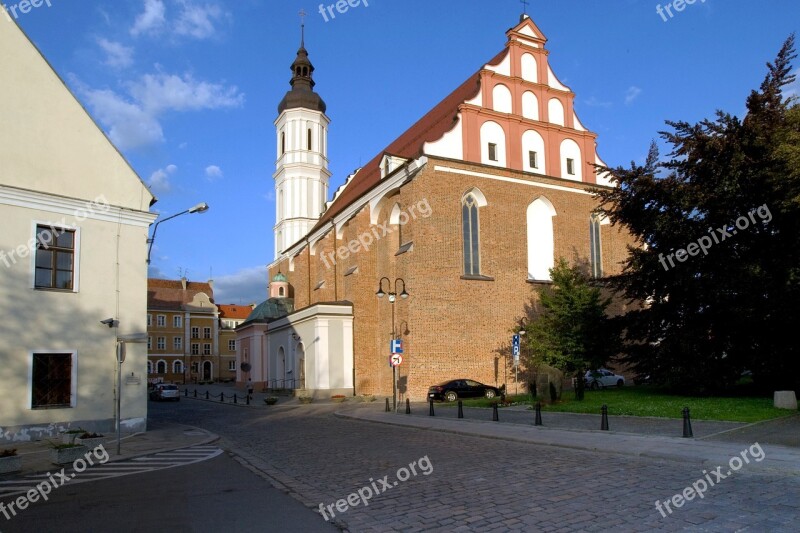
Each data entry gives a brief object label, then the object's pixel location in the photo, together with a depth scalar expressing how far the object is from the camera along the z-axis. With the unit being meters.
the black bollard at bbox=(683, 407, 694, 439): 14.00
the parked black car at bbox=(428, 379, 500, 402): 29.47
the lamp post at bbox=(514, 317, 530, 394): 31.14
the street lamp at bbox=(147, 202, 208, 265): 18.95
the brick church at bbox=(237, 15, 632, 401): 32.03
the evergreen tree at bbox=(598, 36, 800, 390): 21.22
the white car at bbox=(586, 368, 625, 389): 37.35
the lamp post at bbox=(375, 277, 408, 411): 25.34
